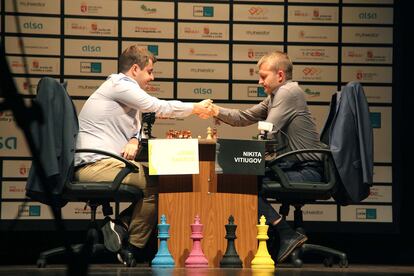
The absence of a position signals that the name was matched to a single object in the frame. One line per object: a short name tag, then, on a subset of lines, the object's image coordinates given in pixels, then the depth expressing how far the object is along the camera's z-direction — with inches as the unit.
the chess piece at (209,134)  317.2
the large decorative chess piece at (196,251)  298.7
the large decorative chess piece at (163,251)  298.2
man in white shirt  311.3
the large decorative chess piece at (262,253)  299.7
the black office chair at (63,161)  298.0
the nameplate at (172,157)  300.0
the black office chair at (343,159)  315.6
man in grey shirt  320.3
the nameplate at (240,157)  303.8
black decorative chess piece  298.7
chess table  311.3
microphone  315.6
